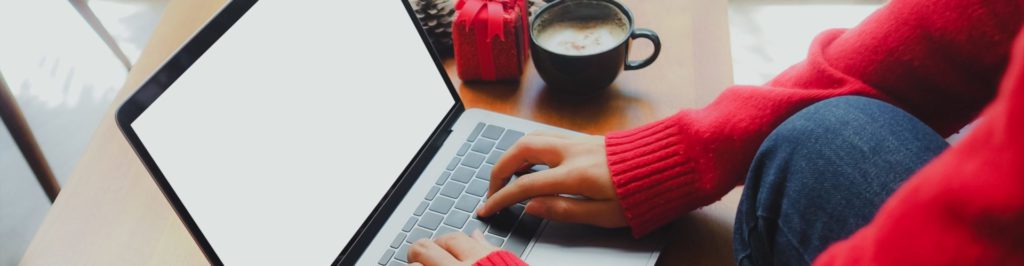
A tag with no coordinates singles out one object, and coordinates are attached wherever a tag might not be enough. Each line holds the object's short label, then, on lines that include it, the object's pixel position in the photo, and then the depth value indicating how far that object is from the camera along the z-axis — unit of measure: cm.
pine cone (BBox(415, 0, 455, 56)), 81
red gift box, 77
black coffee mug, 75
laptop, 53
